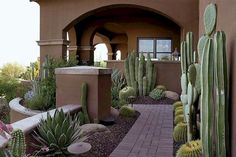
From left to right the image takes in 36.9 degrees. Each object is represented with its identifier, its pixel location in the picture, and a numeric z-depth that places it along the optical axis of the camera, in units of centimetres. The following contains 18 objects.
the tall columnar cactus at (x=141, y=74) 1476
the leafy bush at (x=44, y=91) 1056
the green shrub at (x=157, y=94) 1414
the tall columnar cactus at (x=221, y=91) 436
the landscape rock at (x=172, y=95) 1427
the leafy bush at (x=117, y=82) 1248
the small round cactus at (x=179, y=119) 812
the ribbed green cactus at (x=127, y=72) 1526
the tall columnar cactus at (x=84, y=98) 810
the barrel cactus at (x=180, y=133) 688
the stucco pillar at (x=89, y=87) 816
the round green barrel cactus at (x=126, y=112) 948
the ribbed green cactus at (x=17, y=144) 396
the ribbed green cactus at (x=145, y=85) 1473
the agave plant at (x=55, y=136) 560
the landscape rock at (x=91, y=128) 700
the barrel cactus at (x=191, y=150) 511
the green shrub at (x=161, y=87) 1486
